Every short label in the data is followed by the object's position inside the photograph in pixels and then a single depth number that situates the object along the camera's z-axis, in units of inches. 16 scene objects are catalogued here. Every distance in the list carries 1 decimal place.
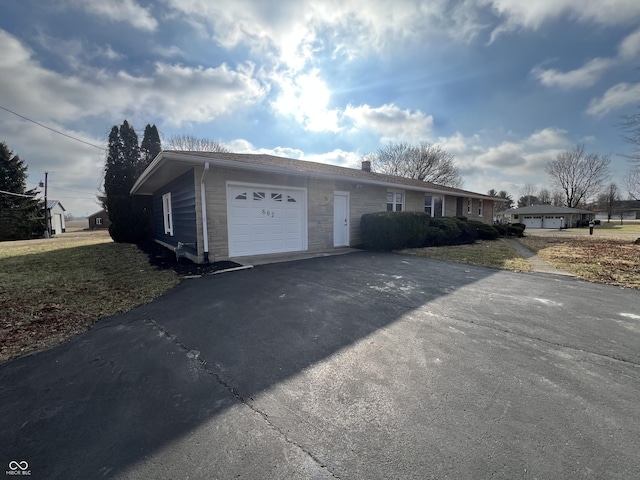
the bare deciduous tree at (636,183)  730.9
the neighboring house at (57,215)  1600.4
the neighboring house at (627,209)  2127.1
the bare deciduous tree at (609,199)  2101.4
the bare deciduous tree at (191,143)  1143.9
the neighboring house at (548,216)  1651.1
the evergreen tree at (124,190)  598.2
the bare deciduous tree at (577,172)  1702.8
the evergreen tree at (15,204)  1064.8
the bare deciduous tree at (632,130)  568.7
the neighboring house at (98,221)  2080.5
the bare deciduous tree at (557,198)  2039.9
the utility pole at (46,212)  1146.0
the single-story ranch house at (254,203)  304.3
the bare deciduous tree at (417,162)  1384.1
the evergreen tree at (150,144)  736.3
